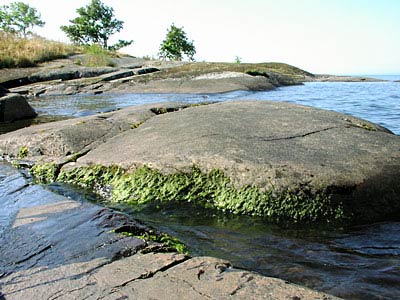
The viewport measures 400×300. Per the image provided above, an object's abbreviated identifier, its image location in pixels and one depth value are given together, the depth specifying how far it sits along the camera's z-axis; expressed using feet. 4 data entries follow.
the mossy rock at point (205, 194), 10.03
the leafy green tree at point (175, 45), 125.39
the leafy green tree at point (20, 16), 170.71
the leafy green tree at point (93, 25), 150.92
